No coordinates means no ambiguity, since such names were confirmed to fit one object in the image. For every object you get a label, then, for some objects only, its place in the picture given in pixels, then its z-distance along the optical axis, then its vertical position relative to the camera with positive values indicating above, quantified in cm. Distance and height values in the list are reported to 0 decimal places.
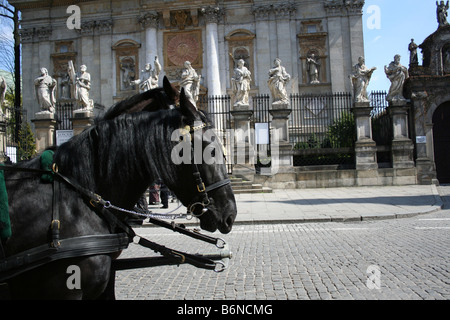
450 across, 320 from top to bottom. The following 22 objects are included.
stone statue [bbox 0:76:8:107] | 1741 +409
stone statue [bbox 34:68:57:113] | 1794 +402
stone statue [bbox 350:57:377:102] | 1770 +407
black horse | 228 +2
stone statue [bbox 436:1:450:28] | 2089 +837
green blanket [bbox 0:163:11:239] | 208 -21
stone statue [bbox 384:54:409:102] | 1741 +396
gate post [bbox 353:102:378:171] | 1714 +119
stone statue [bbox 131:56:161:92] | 1944 +500
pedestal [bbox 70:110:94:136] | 1767 +268
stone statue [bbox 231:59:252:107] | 1798 +415
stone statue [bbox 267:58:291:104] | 1753 +408
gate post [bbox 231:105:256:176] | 1730 +121
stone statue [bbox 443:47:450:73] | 2037 +559
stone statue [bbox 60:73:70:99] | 3144 +749
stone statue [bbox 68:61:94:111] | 1805 +415
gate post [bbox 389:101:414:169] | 1711 +117
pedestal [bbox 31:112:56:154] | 1781 +235
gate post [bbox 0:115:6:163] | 1706 +201
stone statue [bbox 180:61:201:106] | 1919 +468
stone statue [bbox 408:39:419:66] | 1994 +594
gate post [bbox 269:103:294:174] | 1712 +144
